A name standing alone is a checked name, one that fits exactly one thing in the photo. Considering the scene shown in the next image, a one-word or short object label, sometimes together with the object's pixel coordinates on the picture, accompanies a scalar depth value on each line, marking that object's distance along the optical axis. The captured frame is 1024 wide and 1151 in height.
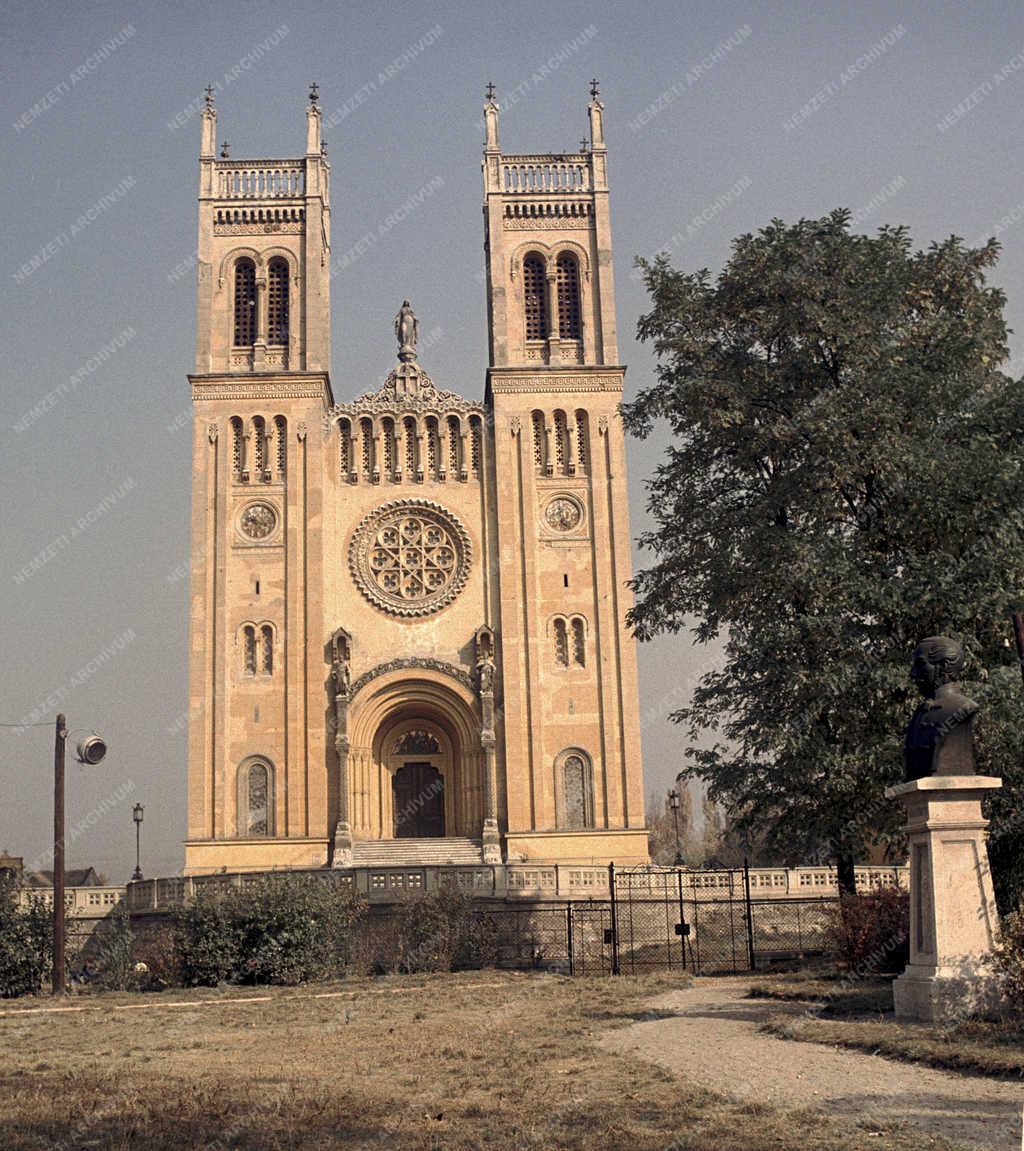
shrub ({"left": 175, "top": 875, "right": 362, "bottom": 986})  24.09
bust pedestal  12.95
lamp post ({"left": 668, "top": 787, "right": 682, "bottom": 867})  44.76
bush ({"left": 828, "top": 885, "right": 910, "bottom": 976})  18.56
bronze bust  13.70
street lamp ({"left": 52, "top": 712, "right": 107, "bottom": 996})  24.77
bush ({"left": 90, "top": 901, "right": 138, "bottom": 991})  26.31
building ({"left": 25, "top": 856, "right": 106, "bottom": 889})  61.44
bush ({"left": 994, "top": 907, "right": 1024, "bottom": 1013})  12.50
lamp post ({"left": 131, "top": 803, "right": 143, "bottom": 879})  47.26
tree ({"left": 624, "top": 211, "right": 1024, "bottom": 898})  17.64
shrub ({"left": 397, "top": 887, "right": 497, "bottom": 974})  26.72
